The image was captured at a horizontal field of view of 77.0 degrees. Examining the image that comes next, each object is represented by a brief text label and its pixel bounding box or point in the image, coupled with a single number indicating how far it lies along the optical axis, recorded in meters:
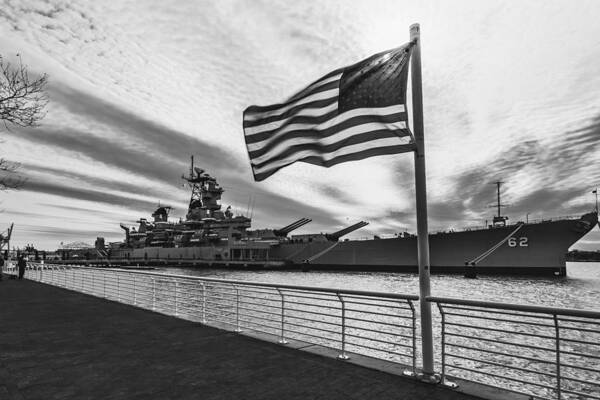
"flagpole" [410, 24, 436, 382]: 4.54
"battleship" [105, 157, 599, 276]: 42.59
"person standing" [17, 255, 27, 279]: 26.91
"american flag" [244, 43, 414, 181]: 4.56
